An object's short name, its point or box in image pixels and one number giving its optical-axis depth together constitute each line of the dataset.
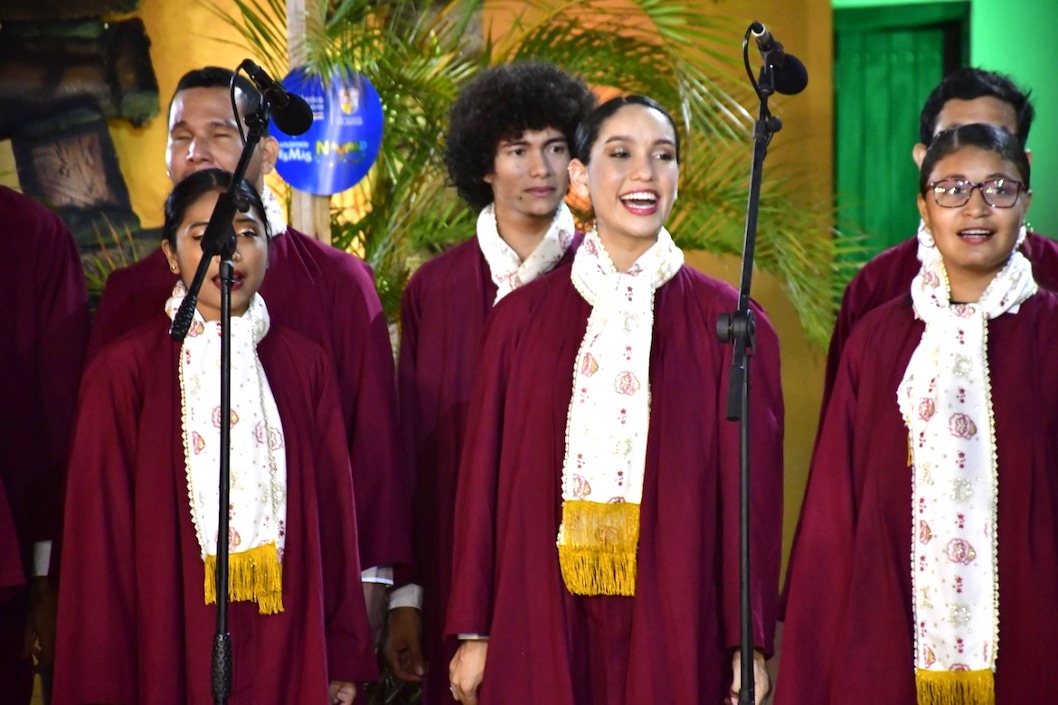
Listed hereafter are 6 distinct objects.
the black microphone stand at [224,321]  6.21
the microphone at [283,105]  6.68
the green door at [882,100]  13.43
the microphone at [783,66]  5.81
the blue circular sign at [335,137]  10.59
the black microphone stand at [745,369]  5.46
